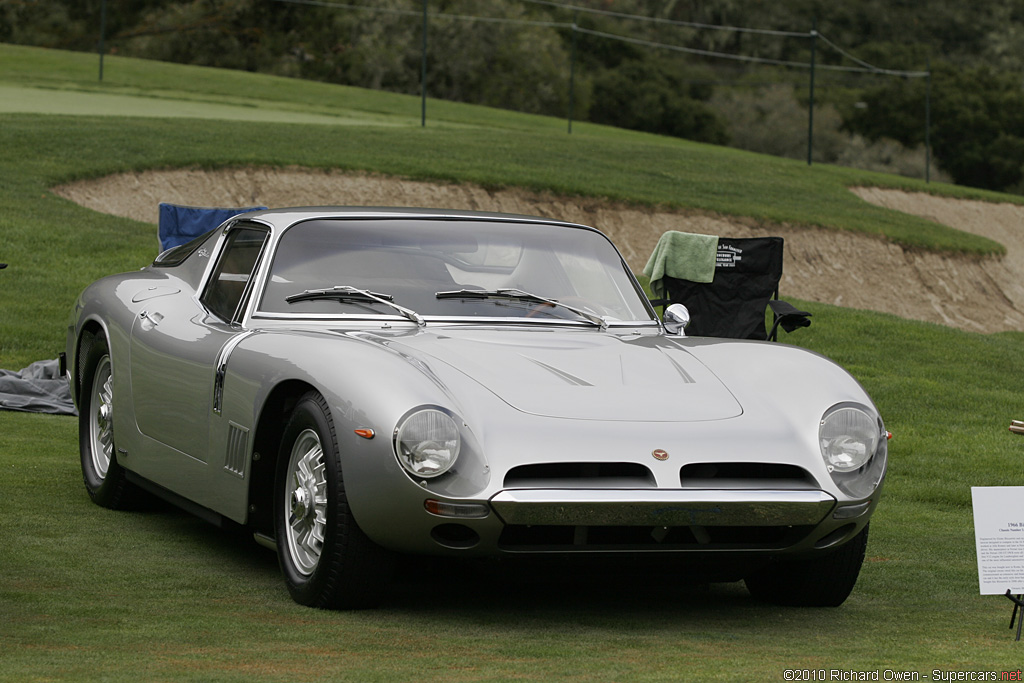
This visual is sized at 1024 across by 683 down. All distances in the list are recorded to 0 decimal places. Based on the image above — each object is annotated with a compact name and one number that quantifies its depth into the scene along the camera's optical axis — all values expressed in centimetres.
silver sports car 882
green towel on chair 2303
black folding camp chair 2305
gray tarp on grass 1987
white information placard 918
